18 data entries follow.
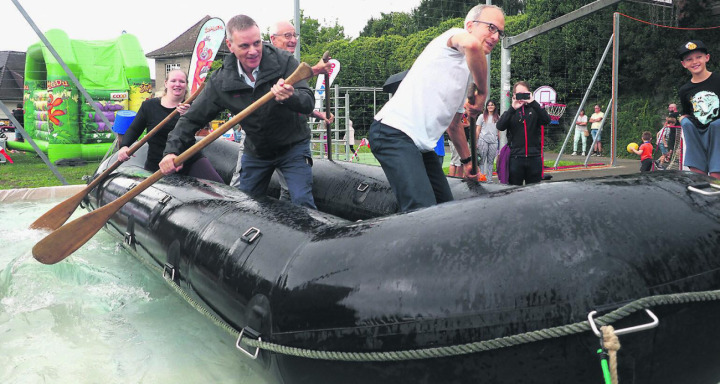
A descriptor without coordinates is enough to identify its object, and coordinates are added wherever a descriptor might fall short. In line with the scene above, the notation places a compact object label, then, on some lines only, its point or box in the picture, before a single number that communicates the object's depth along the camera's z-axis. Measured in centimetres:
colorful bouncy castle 1345
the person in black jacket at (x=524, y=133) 585
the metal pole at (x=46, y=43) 809
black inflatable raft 165
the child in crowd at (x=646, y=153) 899
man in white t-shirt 259
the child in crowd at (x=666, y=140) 939
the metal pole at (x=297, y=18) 812
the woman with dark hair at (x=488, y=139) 854
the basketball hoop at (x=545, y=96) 1289
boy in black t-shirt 443
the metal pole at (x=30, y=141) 819
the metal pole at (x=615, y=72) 1138
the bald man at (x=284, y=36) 471
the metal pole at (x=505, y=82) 920
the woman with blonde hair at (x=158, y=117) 520
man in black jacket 332
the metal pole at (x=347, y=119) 1232
